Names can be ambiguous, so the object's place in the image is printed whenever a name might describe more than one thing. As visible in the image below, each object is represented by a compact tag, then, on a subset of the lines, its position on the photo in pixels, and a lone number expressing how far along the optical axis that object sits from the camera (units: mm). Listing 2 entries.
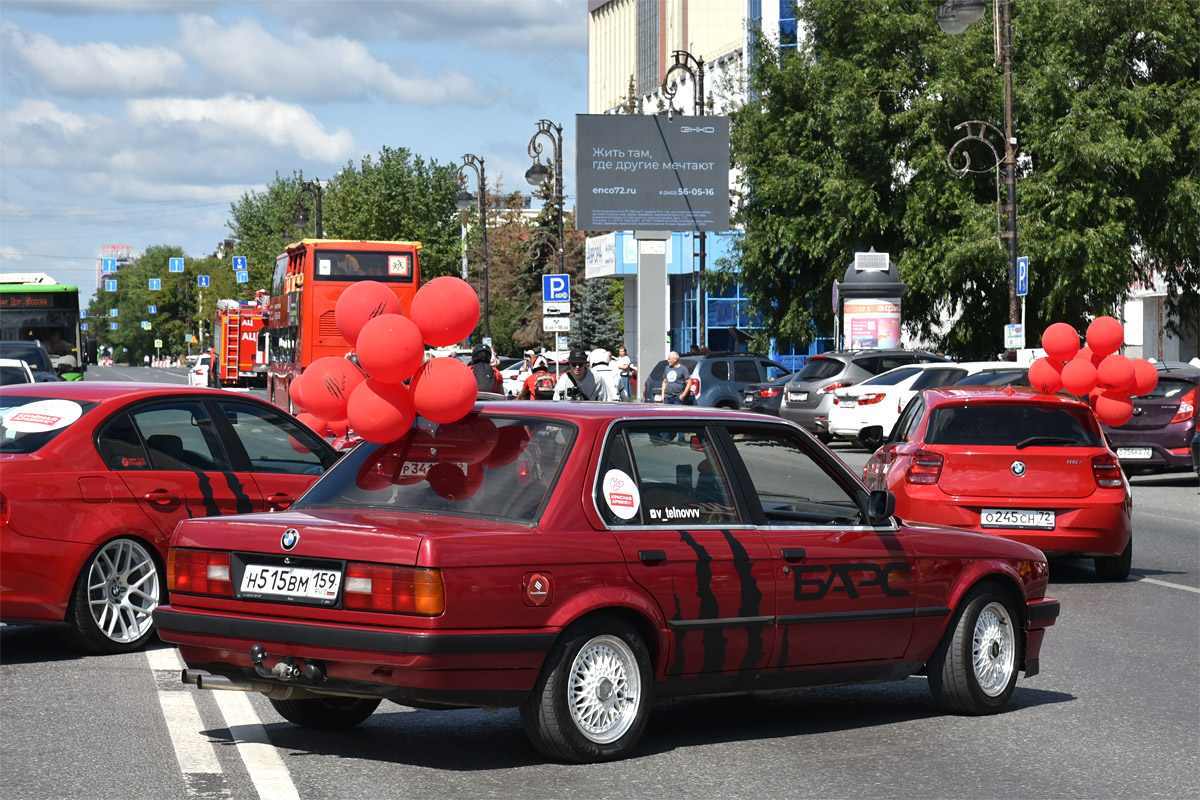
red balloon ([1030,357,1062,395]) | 17031
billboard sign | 45188
